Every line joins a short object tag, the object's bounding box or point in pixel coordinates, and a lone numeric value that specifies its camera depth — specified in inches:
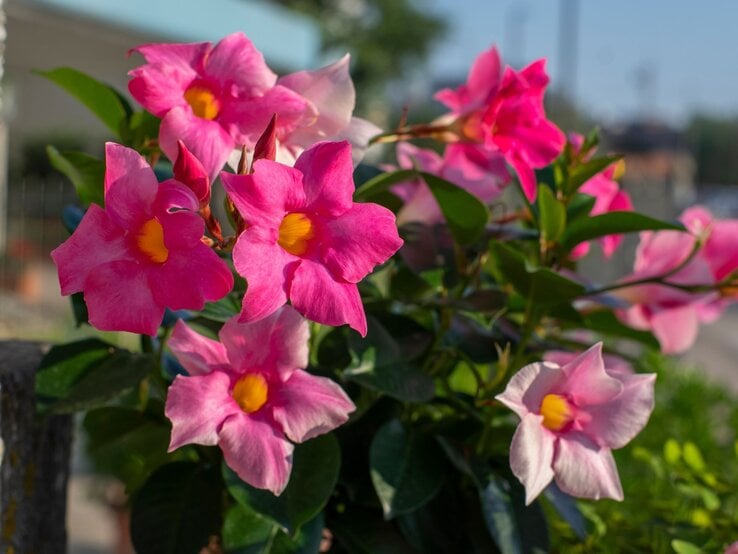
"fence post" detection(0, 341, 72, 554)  34.3
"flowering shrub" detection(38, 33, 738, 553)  24.0
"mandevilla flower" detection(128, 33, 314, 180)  27.5
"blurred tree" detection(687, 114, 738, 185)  1784.0
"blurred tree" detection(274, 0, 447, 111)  815.1
